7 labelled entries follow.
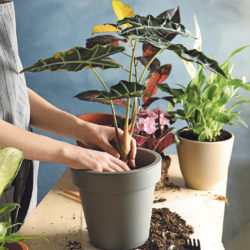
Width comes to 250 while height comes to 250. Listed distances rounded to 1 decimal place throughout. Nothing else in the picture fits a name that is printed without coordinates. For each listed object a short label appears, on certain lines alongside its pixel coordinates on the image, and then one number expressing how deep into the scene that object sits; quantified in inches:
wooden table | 39.0
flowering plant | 48.3
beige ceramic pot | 48.1
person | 36.4
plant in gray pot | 31.2
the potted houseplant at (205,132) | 48.0
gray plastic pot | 34.2
